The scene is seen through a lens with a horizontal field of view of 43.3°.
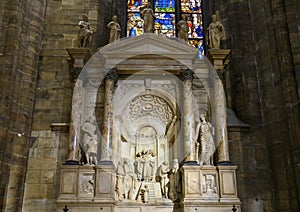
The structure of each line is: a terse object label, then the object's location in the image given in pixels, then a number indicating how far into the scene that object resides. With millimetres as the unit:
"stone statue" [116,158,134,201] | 8336
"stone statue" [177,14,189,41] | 9586
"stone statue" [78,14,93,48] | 9352
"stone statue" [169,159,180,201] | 8383
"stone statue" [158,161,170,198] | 8398
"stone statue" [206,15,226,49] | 9367
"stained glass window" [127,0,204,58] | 11391
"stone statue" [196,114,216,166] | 8484
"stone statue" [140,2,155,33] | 9534
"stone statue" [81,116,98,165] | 8359
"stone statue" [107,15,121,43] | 9445
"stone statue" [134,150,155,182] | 8625
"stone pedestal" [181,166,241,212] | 7910
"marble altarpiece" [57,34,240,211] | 8094
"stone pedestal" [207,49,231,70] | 9141
